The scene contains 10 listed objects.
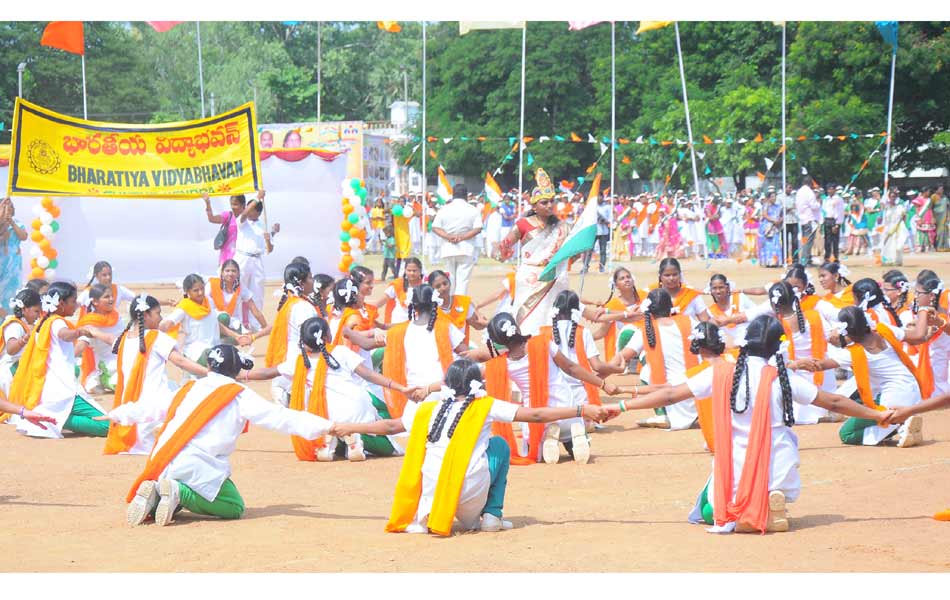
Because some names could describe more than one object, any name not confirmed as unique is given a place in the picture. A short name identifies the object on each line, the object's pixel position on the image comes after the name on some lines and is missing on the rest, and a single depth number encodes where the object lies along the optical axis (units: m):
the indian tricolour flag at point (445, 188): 22.22
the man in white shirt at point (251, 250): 16.61
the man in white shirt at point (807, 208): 26.03
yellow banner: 17.68
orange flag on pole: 22.14
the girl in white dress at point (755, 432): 7.09
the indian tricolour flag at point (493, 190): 18.42
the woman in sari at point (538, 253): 12.65
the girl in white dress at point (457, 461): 7.10
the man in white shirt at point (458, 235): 16.45
